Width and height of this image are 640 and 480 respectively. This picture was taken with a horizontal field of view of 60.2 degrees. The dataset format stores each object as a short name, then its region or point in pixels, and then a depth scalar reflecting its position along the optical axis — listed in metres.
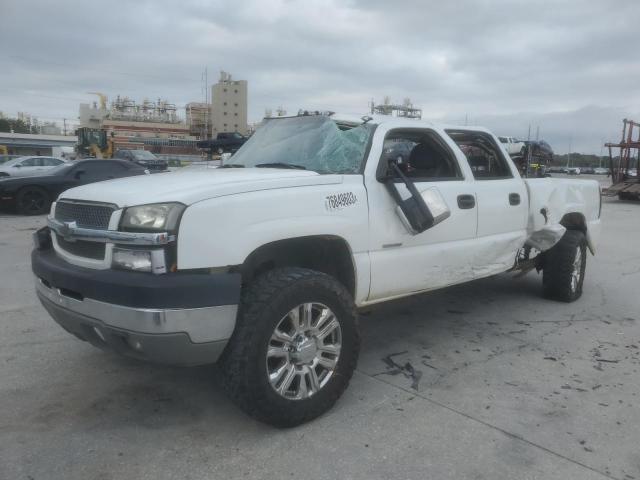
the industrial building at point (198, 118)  111.26
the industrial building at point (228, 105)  108.75
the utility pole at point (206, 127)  107.66
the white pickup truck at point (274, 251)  2.70
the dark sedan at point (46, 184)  13.22
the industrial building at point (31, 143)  81.12
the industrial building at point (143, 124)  85.81
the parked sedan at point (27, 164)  20.75
